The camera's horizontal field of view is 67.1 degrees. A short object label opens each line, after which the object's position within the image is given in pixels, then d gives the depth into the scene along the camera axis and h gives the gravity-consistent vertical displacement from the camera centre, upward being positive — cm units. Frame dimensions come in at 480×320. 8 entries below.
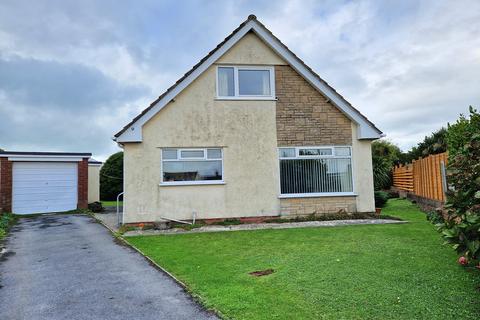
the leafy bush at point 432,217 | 1074 -120
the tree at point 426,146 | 2252 +229
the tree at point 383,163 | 2308 +117
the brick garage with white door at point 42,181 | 1720 +37
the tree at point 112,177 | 2583 +72
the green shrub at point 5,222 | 1192 -127
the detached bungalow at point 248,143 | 1213 +143
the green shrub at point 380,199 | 1692 -87
